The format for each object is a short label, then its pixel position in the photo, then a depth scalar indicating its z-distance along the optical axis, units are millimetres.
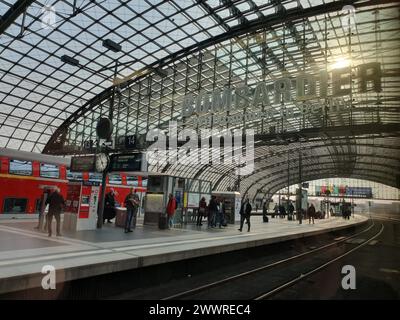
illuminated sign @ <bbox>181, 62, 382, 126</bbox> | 17688
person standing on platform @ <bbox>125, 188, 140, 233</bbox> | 13234
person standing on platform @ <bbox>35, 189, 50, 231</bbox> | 12414
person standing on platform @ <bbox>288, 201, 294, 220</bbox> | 34744
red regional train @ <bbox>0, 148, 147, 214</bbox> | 15602
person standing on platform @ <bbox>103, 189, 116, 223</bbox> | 16719
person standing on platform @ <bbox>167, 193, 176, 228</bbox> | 15352
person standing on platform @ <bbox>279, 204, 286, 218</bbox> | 37988
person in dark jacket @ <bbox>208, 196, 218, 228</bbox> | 17672
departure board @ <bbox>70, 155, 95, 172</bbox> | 14289
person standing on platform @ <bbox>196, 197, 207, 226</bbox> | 18609
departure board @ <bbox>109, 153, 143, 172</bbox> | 13938
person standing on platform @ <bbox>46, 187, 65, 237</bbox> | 10748
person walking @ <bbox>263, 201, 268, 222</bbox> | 26938
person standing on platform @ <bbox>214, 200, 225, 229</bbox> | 18131
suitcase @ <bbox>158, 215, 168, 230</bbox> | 15268
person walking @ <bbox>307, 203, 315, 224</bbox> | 29828
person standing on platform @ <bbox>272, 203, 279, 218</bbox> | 41356
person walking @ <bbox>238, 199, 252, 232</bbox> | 17547
